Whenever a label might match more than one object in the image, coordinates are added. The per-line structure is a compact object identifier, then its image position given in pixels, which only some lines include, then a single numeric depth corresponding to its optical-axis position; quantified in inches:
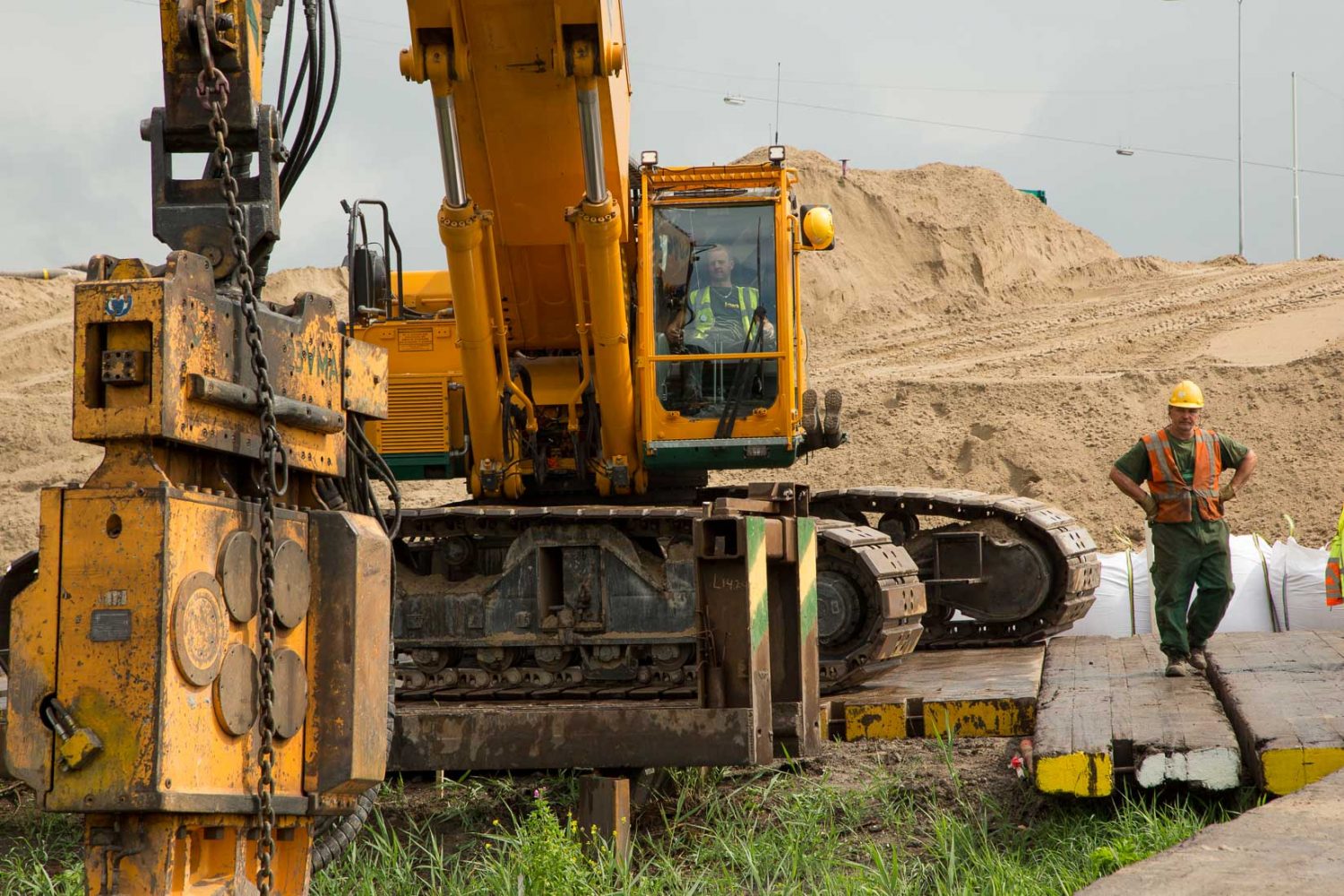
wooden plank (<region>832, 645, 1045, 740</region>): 632.4
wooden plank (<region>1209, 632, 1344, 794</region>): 445.4
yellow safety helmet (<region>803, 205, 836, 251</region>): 727.7
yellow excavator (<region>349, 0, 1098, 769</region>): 679.1
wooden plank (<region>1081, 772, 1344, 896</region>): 297.0
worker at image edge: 706.8
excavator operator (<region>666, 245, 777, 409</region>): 722.8
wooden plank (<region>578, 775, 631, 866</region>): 462.3
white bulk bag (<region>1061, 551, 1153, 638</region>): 956.6
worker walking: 652.1
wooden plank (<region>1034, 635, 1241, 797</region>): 468.8
